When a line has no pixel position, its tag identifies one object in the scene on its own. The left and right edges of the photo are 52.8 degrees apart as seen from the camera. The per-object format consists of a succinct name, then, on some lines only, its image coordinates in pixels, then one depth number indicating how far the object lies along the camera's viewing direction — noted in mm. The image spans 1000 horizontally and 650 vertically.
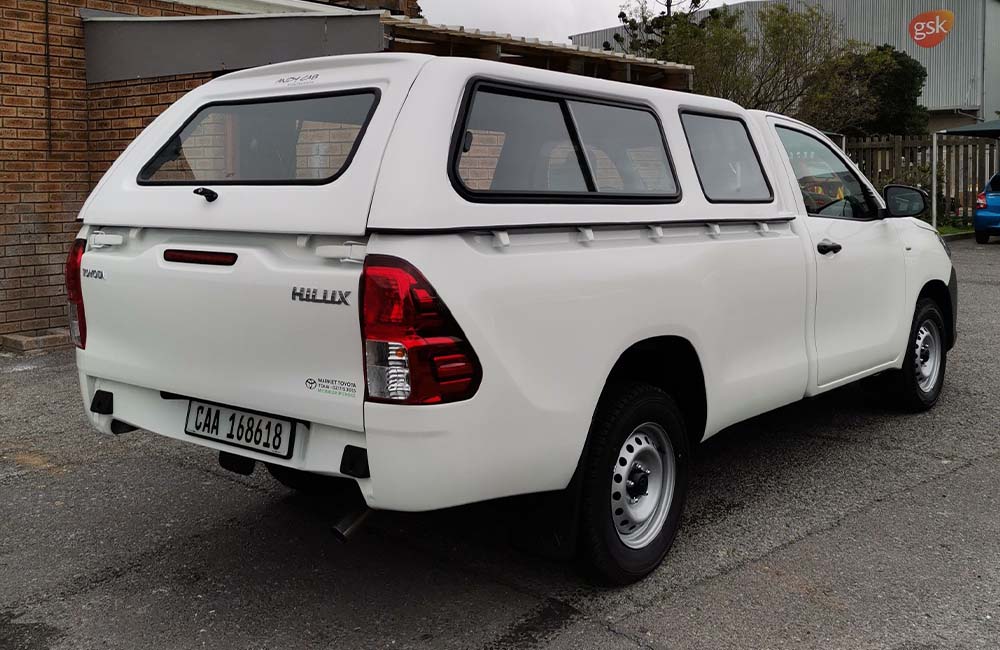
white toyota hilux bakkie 3062
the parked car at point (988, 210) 17672
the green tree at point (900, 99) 31047
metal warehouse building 38406
